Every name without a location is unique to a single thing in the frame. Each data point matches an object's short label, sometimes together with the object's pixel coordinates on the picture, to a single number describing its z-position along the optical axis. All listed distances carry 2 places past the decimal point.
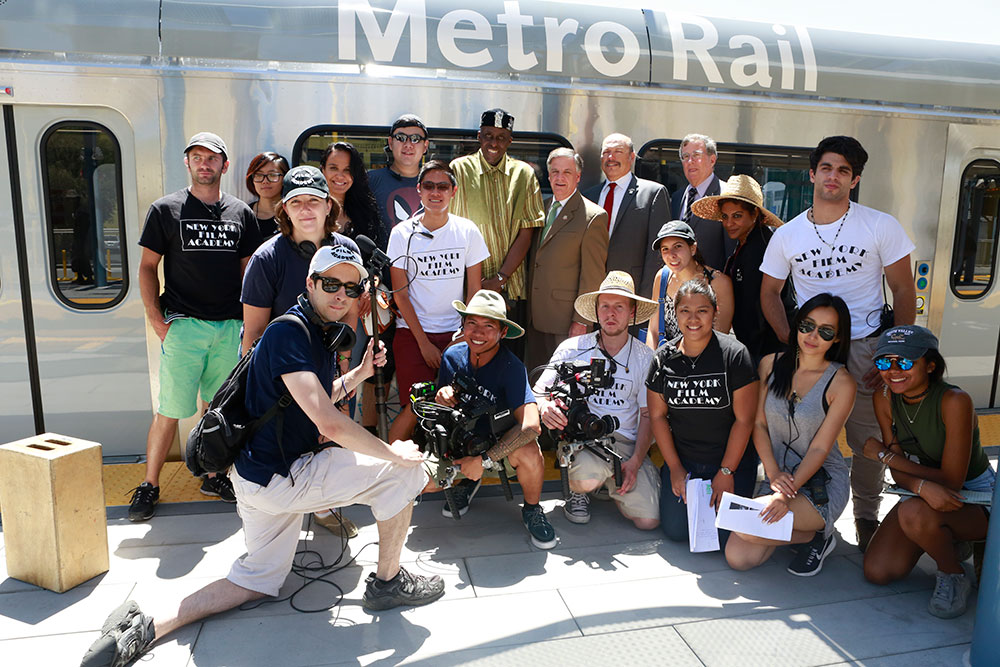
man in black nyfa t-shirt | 3.58
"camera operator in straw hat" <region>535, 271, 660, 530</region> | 3.62
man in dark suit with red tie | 4.10
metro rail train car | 3.79
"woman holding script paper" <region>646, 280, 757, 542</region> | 3.36
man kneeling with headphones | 2.54
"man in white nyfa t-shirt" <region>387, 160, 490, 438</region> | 3.76
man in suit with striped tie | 4.06
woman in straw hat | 3.87
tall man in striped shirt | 3.99
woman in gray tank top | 3.20
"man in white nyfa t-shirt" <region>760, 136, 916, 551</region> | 3.36
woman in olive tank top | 2.92
